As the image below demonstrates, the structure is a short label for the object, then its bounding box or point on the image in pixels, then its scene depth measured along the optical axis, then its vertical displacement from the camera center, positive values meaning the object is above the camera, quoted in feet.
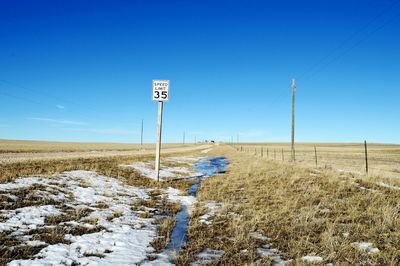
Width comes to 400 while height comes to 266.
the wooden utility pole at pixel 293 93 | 91.71 +17.50
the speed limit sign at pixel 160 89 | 43.34 +8.34
